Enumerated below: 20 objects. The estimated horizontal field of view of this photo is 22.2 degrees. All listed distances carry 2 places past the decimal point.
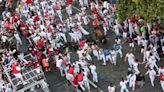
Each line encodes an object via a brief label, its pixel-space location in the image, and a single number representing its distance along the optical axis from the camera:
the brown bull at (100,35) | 28.78
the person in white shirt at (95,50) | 27.06
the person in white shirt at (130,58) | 24.99
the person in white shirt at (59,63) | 25.77
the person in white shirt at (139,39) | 27.03
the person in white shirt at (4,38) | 30.64
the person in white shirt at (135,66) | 23.83
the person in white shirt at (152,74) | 23.00
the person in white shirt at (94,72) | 24.56
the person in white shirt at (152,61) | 24.00
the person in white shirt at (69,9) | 34.12
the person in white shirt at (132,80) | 23.06
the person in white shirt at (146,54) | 24.55
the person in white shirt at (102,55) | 26.52
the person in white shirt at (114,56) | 26.09
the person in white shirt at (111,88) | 22.75
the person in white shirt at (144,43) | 26.20
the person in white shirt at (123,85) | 22.74
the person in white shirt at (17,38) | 30.80
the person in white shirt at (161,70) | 22.63
